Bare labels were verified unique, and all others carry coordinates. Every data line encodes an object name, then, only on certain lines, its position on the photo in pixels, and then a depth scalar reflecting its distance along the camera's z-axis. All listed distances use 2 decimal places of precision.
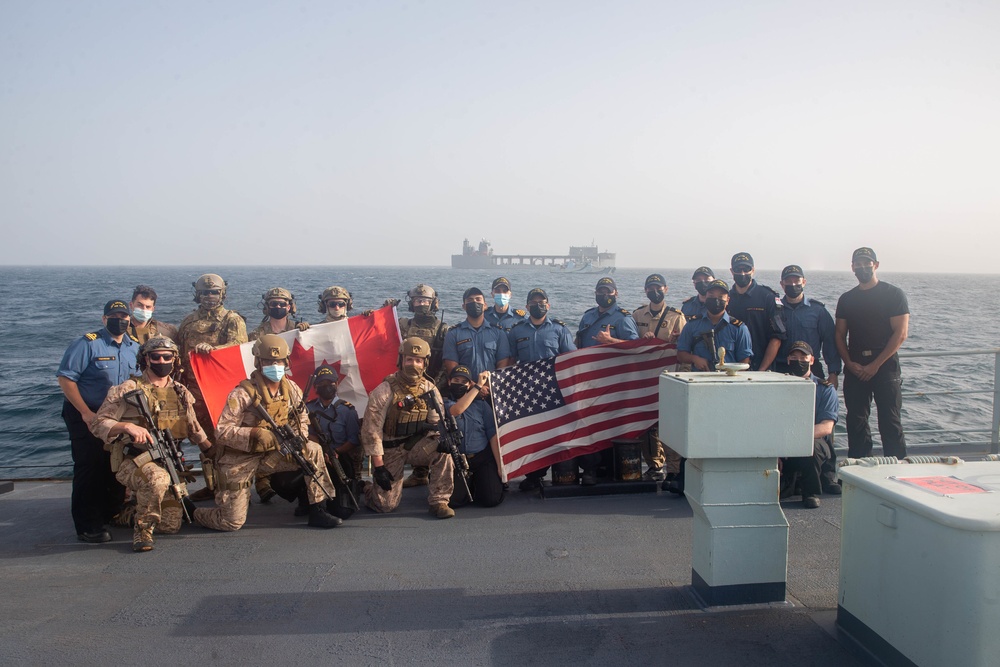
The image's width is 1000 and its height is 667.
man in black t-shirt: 6.42
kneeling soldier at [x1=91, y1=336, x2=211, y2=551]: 5.46
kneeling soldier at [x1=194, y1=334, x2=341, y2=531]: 5.75
